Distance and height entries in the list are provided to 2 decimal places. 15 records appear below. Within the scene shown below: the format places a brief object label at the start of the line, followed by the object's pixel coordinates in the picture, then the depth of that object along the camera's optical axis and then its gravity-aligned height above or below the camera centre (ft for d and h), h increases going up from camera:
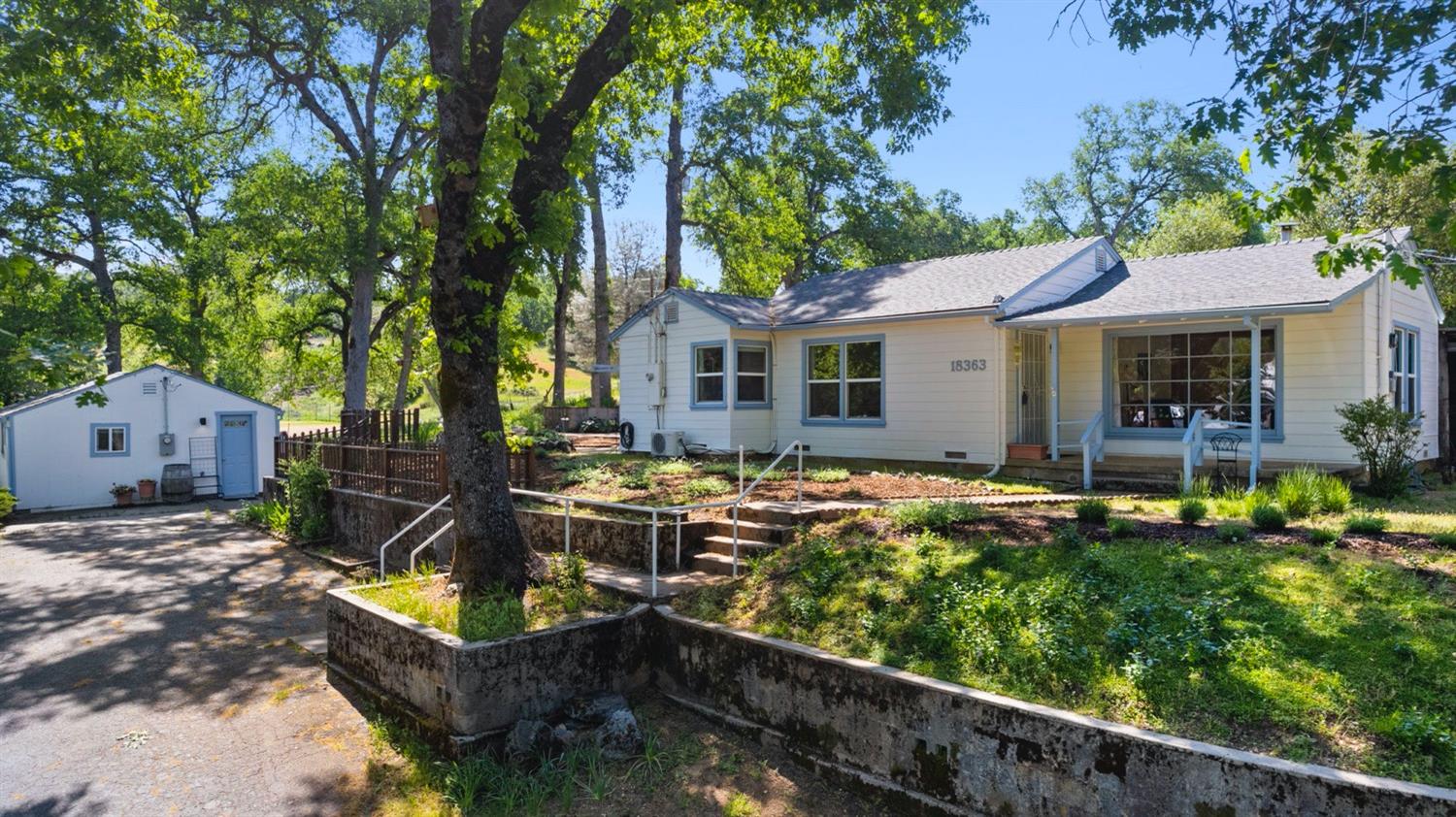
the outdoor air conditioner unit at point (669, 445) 53.16 -3.03
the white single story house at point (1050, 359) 37.22 +2.00
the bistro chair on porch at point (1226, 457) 36.83 -2.97
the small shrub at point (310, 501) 45.88 -5.63
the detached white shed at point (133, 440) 62.90 -3.06
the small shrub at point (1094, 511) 25.25 -3.57
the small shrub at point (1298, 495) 25.59 -3.20
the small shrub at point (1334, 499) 26.58 -3.39
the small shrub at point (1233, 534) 22.17 -3.77
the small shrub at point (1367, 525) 21.90 -3.53
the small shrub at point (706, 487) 35.24 -3.94
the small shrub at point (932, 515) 25.61 -3.78
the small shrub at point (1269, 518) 23.26 -3.52
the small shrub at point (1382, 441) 32.65 -1.93
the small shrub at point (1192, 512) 24.91 -3.55
